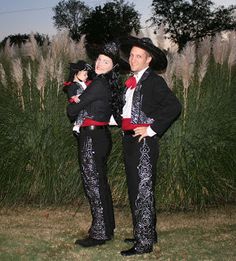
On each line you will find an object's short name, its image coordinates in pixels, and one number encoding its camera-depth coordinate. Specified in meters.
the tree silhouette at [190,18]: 55.03
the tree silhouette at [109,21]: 57.91
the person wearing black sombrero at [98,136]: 4.97
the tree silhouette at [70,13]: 83.94
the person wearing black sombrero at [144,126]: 4.81
